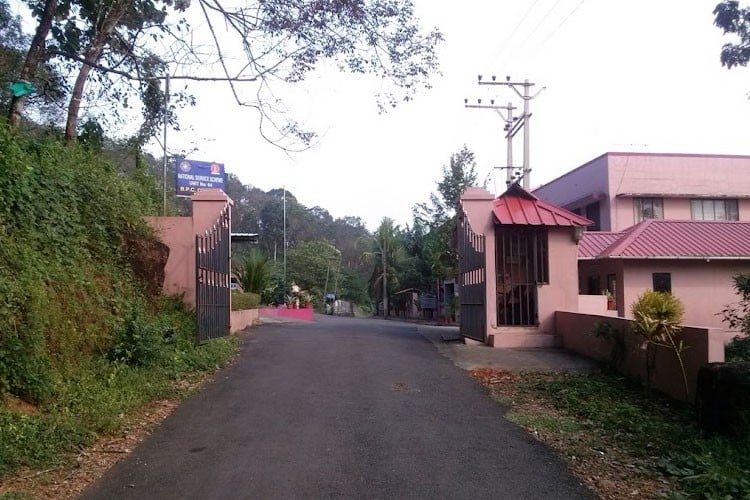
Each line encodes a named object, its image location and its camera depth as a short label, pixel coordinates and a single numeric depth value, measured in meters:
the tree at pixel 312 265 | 60.19
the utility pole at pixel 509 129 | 25.17
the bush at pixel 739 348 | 11.95
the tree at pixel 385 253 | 46.78
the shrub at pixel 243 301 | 17.96
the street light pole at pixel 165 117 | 14.11
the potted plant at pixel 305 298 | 45.47
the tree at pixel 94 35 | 12.21
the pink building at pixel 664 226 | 20.16
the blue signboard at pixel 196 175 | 23.83
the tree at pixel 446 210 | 33.41
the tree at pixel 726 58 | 8.30
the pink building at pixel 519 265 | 14.07
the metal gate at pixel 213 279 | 12.12
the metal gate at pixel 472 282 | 14.10
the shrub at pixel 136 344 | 9.38
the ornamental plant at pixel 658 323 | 9.17
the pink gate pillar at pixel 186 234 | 13.65
